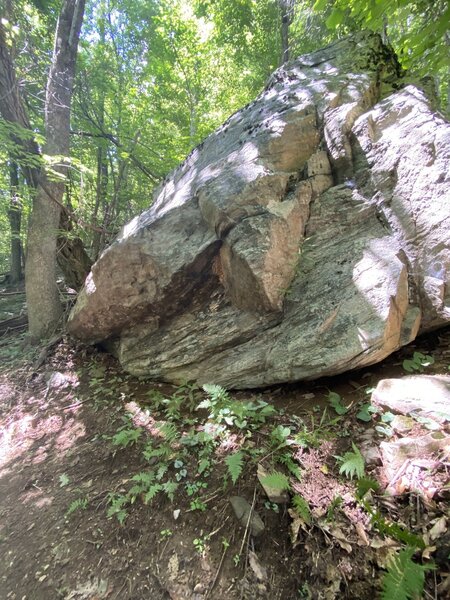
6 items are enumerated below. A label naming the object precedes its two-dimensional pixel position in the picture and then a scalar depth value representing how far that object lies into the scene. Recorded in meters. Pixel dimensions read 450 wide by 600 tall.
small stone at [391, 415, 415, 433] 2.54
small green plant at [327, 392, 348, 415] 3.04
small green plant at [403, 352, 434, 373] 3.14
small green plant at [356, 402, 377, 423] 2.84
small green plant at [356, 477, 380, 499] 2.17
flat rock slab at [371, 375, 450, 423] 2.54
